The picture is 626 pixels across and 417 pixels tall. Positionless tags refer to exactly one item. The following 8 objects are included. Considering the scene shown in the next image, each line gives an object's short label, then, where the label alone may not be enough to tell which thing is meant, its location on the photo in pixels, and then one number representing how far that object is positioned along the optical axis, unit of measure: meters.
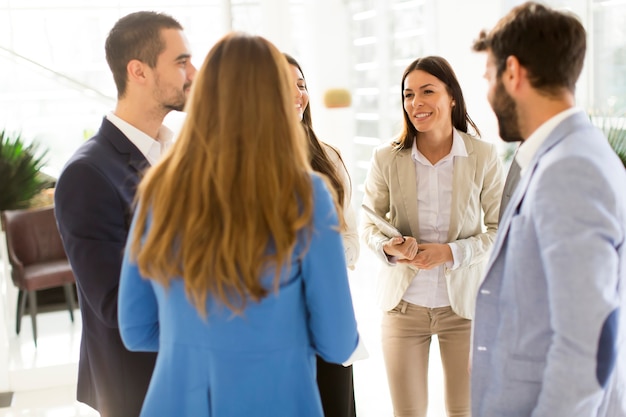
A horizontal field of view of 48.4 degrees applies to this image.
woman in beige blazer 2.61
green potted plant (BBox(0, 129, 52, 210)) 3.96
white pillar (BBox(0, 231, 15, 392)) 4.00
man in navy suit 1.74
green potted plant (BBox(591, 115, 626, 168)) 3.67
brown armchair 3.92
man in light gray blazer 1.34
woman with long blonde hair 1.38
